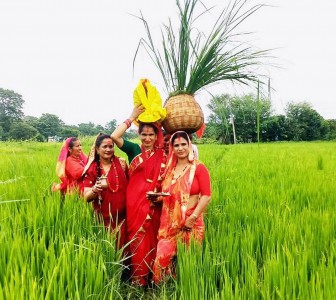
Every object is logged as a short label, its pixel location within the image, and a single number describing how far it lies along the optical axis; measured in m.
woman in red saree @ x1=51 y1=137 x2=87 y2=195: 3.12
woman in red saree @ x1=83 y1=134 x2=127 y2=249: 2.53
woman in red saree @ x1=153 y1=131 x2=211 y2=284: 2.15
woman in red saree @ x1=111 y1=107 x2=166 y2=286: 2.39
